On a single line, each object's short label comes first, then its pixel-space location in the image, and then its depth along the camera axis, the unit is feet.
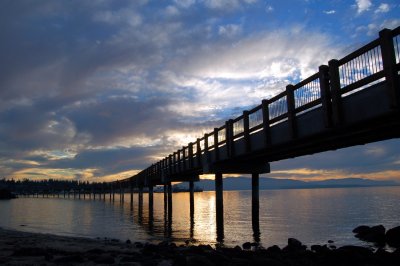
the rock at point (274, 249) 53.04
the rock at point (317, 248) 55.34
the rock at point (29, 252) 46.20
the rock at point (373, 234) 81.82
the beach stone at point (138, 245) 61.00
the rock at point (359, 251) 47.19
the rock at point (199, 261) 36.29
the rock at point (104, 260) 40.81
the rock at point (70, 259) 41.37
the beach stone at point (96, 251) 48.89
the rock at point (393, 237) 75.87
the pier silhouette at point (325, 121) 34.83
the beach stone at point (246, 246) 65.34
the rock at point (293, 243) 60.64
